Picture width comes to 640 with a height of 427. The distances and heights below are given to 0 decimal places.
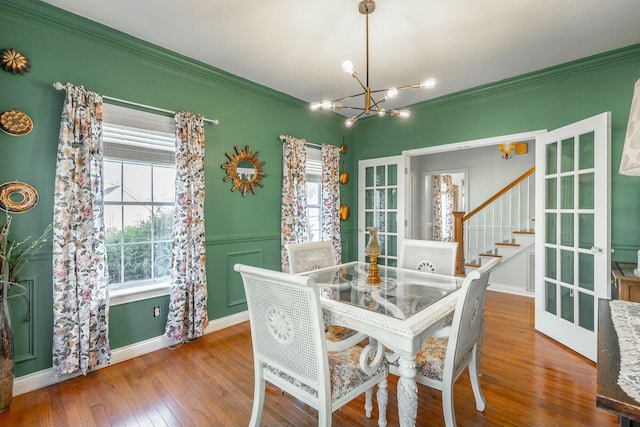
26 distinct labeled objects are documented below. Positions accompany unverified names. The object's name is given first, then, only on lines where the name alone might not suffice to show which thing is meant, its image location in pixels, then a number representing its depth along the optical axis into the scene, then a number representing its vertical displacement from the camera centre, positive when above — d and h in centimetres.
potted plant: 187 -53
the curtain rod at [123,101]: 215 +92
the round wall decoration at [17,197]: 201 +10
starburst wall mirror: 328 +46
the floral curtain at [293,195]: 374 +20
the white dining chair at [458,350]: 142 -77
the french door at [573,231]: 242 -18
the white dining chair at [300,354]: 132 -70
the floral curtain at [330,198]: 428 +19
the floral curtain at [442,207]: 659 +8
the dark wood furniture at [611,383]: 67 -43
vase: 186 -91
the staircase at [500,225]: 475 -24
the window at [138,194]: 257 +15
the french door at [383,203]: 427 +12
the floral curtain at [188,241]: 276 -28
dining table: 138 -51
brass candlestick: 211 -30
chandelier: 189 +80
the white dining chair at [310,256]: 253 -40
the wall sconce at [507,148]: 477 +101
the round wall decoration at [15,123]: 202 +60
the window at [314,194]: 425 +25
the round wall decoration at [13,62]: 202 +102
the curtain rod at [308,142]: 373 +92
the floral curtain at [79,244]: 214 -24
